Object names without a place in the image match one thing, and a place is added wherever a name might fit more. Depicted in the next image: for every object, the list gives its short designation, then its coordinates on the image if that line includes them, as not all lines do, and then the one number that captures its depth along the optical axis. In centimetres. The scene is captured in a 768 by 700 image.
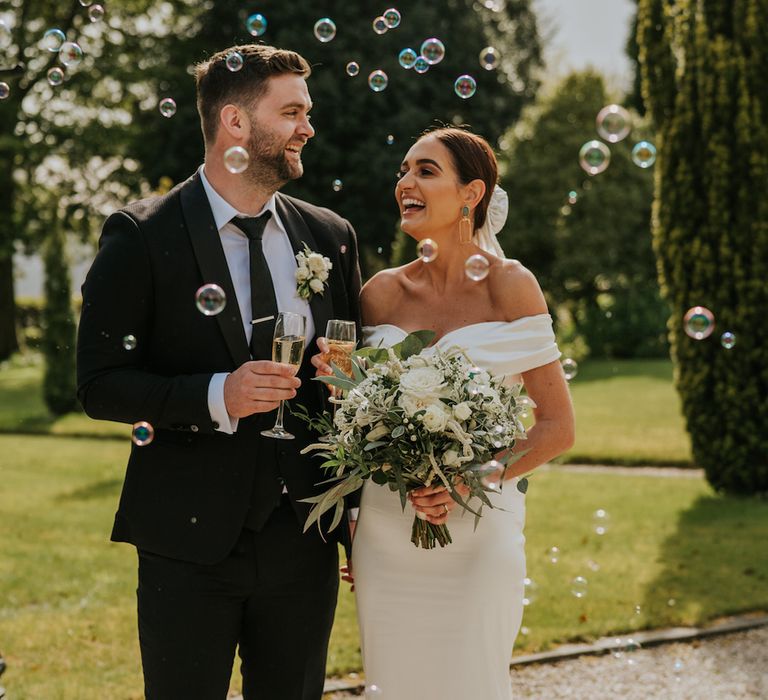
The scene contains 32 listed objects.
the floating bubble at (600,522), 428
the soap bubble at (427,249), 369
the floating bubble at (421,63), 461
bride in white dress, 333
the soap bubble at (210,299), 286
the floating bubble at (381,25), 454
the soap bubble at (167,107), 403
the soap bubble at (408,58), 474
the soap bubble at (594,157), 426
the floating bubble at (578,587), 604
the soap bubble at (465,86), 456
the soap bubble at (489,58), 462
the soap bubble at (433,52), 469
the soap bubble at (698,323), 474
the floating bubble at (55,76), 441
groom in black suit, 285
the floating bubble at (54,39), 454
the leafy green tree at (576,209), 2561
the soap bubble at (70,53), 410
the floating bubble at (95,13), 421
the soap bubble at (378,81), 447
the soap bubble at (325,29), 445
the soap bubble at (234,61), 308
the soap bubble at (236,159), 296
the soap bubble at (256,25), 406
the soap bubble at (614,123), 417
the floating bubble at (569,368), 403
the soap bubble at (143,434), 294
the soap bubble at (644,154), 433
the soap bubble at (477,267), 360
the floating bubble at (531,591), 663
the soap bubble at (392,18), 455
